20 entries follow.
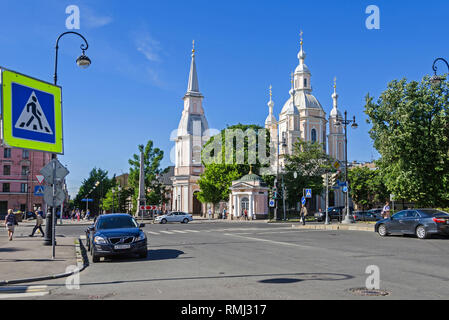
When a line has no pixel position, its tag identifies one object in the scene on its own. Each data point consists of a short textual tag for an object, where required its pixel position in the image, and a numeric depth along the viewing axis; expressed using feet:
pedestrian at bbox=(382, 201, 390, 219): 104.88
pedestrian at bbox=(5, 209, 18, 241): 66.95
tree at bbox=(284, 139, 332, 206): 198.39
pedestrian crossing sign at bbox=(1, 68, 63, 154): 33.78
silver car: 160.29
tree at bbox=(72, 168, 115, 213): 352.28
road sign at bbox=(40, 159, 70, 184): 44.45
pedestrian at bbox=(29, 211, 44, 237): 77.56
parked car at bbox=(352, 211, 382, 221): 164.30
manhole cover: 23.99
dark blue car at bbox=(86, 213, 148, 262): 43.39
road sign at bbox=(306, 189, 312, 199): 130.39
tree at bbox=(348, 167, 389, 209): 239.38
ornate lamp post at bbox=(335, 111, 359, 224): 106.01
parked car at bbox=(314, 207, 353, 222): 168.76
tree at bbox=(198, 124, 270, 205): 202.80
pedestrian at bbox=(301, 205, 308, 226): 114.20
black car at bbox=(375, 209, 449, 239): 63.62
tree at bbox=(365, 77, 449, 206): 102.58
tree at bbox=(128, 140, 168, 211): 224.96
